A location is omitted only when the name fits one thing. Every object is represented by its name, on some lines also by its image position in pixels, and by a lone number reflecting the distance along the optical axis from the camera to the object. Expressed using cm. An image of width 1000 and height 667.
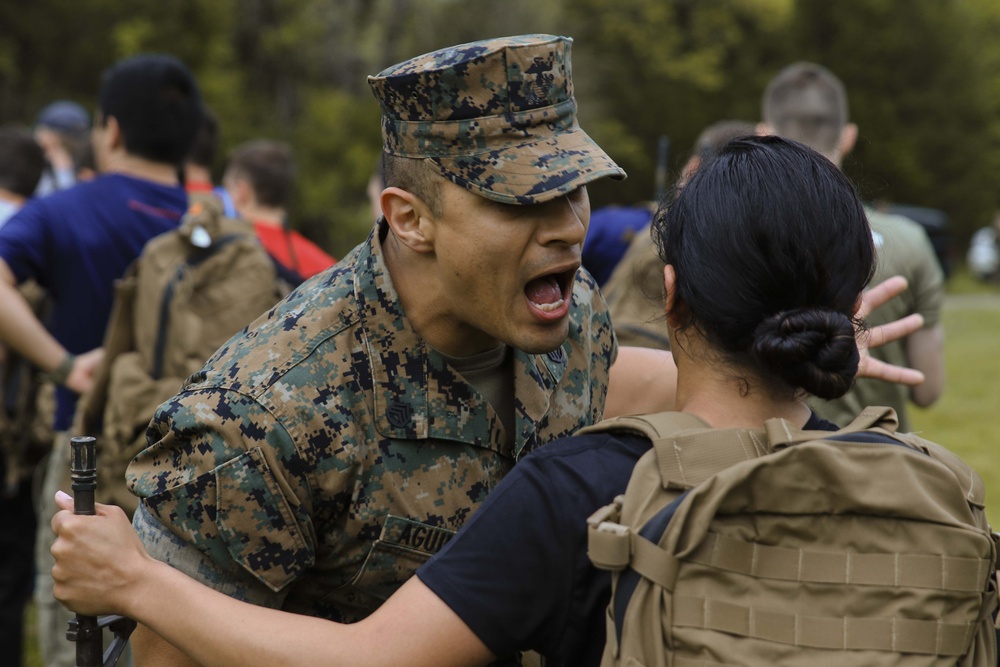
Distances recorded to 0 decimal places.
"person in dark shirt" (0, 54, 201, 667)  468
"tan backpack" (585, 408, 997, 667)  175
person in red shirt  594
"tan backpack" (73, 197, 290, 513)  420
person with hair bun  186
